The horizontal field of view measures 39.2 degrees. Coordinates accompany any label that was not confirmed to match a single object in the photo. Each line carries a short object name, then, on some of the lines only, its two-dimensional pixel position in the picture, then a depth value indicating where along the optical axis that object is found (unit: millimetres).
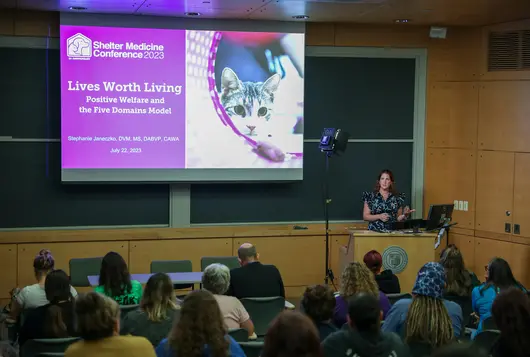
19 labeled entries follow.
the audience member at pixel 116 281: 5453
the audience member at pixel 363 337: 3412
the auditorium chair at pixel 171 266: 7508
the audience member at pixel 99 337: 3441
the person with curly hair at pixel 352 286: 5047
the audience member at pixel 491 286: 5543
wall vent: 9031
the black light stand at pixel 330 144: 9125
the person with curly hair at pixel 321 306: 4402
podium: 8344
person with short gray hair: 5027
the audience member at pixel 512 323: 3336
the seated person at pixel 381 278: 6293
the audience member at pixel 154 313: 4461
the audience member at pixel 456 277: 6035
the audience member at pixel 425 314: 3986
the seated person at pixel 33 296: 5715
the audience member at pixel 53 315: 4793
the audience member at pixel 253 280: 6039
